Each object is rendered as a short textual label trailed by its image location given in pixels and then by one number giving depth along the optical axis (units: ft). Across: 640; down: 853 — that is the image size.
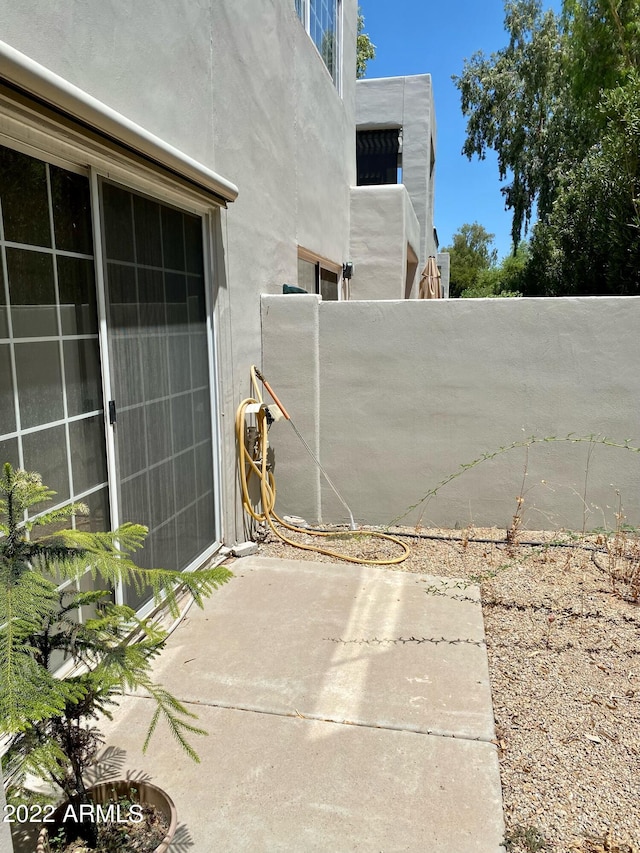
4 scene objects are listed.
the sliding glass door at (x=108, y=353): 8.48
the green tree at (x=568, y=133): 29.71
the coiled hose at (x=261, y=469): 16.33
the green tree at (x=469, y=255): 140.36
